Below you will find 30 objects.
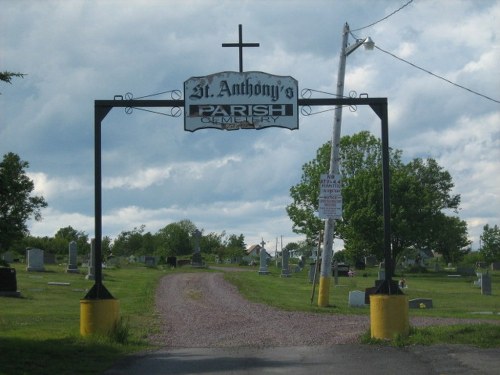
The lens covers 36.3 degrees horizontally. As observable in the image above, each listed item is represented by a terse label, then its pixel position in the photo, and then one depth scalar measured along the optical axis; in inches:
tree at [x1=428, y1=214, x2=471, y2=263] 2523.6
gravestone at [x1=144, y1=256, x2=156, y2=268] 2375.9
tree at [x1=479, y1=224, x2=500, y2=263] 3604.8
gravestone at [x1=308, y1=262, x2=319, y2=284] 1643.7
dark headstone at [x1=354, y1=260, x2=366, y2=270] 2699.3
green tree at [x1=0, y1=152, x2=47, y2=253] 504.1
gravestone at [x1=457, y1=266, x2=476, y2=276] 2437.7
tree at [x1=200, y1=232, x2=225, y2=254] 4251.0
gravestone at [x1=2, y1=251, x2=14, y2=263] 2063.9
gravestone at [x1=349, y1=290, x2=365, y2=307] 906.7
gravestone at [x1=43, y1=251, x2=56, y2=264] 2137.1
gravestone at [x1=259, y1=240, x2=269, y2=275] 1982.3
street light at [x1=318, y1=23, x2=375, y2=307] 895.1
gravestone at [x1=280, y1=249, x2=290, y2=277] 1929.1
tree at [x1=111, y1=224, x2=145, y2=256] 3924.7
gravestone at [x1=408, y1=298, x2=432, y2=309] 922.5
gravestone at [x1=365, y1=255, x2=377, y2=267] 3057.6
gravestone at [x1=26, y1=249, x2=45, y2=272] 1611.7
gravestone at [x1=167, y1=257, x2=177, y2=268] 2352.0
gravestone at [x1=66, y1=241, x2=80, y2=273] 1675.7
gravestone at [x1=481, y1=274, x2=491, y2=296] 1333.7
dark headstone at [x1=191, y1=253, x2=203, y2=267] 2224.4
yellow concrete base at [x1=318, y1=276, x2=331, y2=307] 887.1
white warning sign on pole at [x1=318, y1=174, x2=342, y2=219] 861.2
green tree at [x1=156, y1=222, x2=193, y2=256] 4165.8
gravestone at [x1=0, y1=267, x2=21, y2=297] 1014.4
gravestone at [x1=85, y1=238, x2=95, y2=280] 1475.9
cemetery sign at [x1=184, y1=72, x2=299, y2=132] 572.1
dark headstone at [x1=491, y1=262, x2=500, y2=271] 3248.0
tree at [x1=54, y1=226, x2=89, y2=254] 2901.1
